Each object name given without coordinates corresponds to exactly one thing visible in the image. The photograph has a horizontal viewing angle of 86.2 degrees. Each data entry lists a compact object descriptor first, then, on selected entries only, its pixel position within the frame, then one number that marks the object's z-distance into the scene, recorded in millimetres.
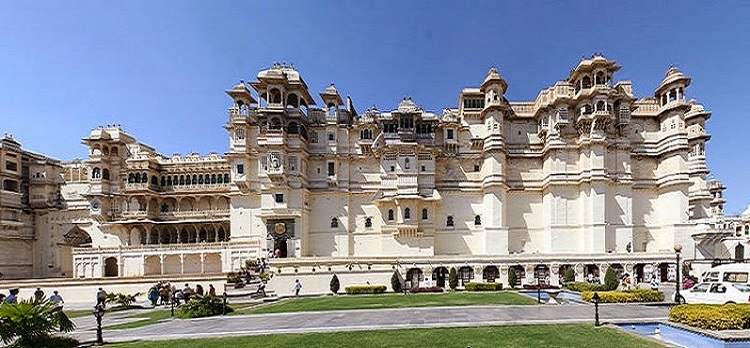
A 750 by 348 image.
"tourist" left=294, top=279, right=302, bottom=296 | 34125
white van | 19189
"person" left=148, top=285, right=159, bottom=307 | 28812
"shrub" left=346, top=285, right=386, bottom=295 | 33750
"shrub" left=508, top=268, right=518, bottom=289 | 37656
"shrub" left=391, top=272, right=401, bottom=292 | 35341
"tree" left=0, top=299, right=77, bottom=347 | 13078
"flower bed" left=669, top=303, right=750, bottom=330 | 12812
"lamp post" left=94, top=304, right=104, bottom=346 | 15173
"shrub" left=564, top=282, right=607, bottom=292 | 28266
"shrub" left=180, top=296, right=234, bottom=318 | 21422
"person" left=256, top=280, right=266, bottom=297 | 33297
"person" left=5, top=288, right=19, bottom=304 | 22708
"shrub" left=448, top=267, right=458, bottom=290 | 36188
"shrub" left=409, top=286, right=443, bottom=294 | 34144
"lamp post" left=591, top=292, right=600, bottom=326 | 15355
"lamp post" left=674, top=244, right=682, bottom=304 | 20688
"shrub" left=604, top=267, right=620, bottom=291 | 29781
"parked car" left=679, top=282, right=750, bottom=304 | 17469
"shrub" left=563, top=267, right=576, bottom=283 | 38156
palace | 45438
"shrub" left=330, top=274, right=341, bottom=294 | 34531
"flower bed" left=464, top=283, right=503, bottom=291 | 34297
